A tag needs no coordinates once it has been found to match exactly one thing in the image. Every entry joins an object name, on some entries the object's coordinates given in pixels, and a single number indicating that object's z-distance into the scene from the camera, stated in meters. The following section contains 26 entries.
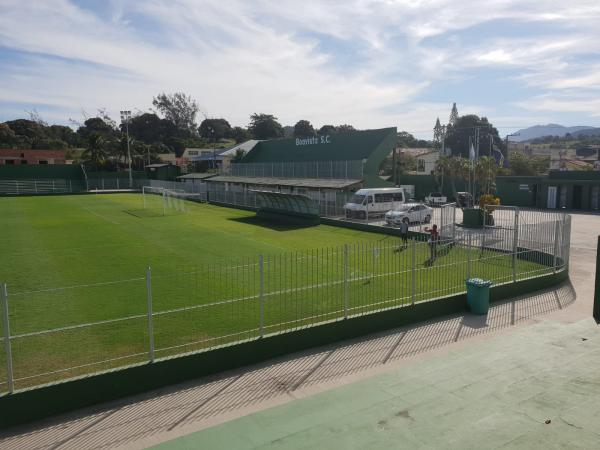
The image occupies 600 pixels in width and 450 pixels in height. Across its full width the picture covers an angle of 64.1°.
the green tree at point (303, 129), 141.62
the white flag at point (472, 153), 37.38
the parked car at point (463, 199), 44.99
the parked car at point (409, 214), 29.48
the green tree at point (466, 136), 118.69
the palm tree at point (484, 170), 46.75
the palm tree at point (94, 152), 80.75
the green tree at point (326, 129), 138.68
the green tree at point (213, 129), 158.75
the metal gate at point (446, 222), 22.73
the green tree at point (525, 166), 73.56
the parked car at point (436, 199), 50.44
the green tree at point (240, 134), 148.00
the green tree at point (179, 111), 151.38
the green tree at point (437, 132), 161.00
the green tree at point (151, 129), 131.62
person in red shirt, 18.64
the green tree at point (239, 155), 68.82
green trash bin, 13.03
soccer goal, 40.38
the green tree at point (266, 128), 140.50
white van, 32.41
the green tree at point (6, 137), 98.75
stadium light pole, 71.56
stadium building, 39.34
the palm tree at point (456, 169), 51.54
